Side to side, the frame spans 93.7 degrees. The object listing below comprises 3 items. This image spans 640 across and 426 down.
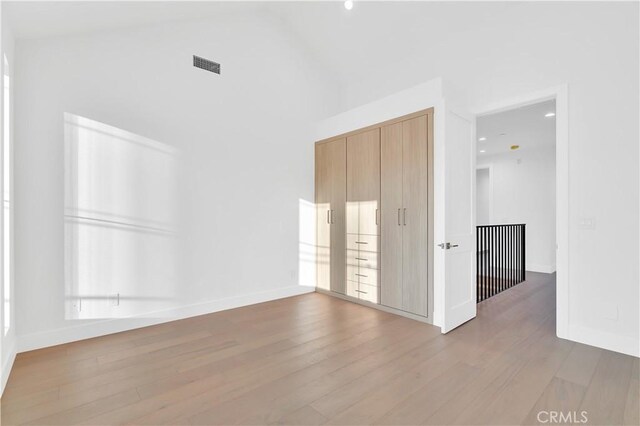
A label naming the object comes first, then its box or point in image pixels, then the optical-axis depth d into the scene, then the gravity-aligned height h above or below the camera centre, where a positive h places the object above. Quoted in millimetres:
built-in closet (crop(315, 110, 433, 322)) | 3303 -25
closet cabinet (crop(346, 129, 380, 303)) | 3811 -14
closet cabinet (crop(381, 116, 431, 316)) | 3287 -26
